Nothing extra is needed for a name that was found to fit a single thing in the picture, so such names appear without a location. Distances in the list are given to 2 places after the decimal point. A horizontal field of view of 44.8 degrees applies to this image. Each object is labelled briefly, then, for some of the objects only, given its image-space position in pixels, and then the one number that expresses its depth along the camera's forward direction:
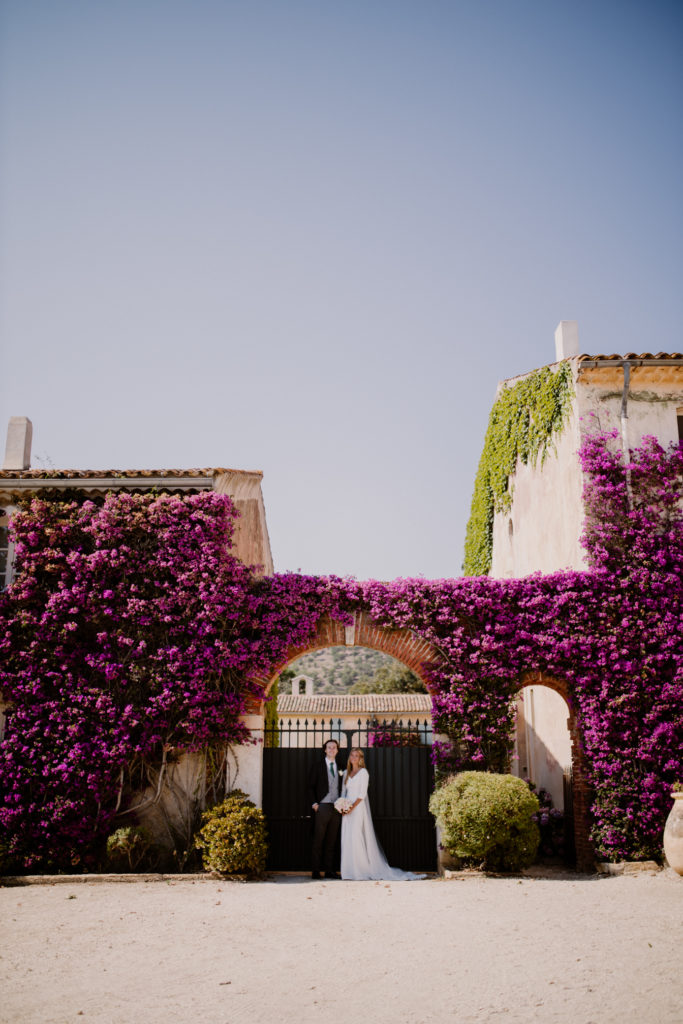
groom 12.26
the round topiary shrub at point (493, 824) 11.35
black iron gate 13.14
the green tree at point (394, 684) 46.50
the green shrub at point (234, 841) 11.62
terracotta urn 11.32
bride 11.98
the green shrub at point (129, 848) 11.83
